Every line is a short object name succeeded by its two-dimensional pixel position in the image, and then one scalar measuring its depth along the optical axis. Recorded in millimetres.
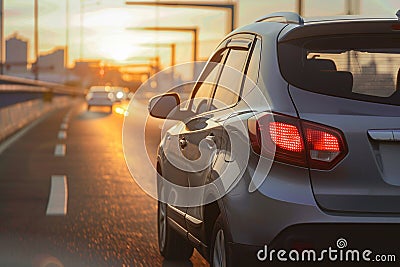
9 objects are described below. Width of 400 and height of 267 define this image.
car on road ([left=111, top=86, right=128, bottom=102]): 77181
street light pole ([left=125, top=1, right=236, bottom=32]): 52316
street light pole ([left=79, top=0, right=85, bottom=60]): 106925
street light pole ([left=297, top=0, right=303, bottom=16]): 36000
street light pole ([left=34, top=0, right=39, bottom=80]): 65062
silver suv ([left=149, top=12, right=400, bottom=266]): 4176
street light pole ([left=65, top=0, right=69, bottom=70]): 86125
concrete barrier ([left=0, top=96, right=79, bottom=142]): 22019
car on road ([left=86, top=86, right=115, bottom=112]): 50844
